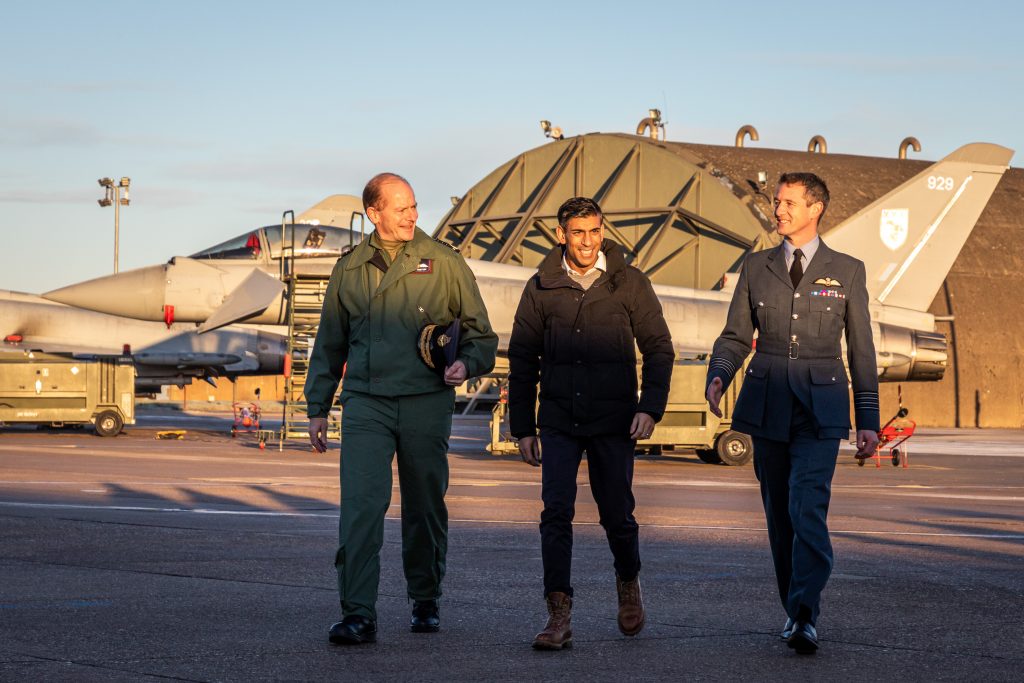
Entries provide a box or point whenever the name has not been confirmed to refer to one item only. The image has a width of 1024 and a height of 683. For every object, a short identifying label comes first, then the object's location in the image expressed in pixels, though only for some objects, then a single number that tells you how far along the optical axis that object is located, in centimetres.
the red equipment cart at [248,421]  3403
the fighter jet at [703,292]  2708
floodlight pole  6538
